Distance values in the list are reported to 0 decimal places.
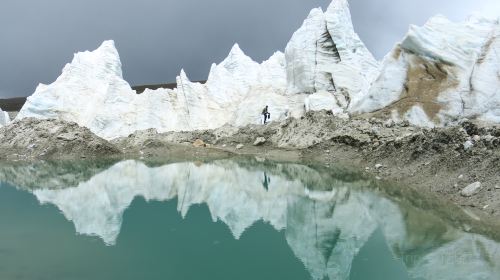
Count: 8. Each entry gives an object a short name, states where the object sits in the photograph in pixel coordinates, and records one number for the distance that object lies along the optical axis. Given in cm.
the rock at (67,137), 3148
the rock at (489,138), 1664
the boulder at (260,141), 3240
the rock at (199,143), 3380
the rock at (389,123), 2643
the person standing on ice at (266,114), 3575
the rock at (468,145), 1681
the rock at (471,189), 1446
